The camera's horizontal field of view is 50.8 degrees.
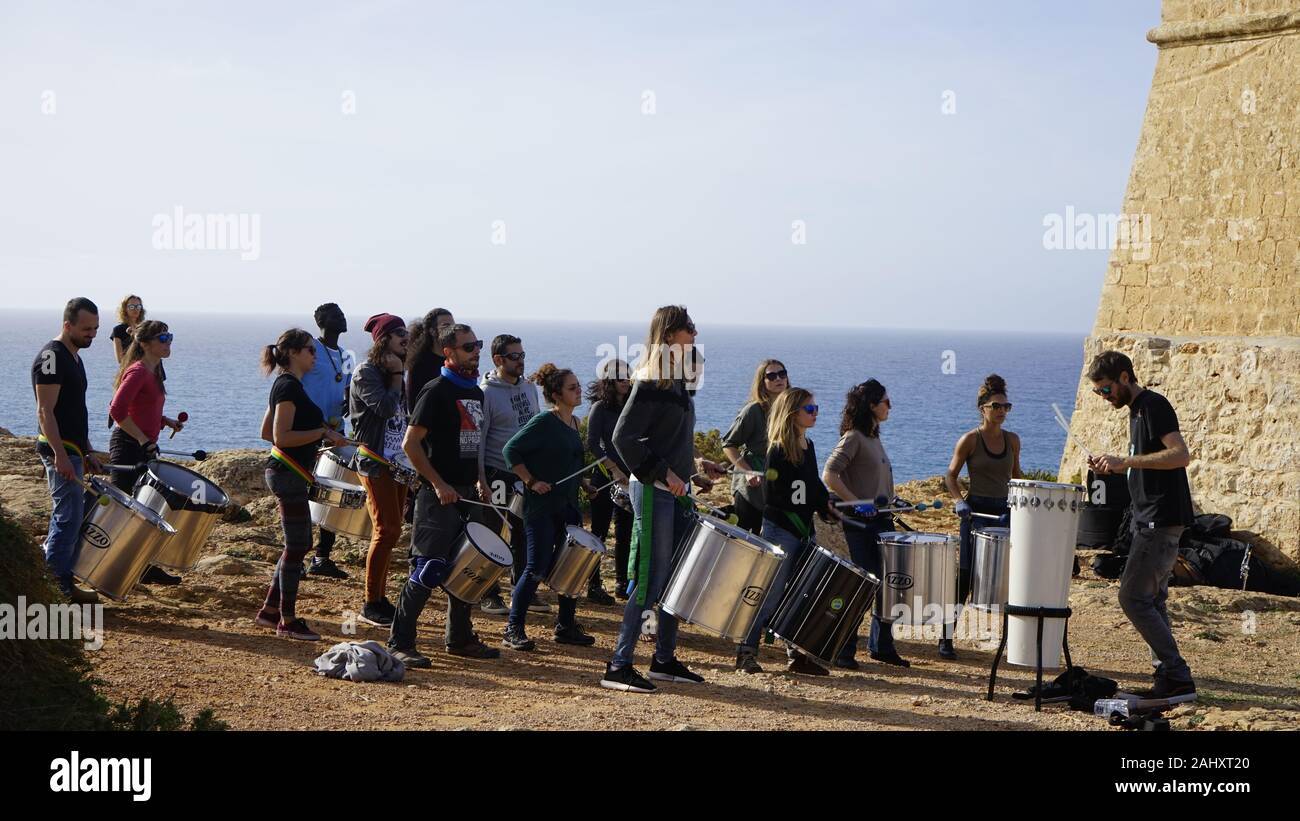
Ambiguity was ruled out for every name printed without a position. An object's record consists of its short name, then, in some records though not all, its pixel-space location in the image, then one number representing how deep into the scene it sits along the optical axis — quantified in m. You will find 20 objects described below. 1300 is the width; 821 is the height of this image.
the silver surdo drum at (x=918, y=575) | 8.34
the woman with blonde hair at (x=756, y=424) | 8.91
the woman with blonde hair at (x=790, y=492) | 8.00
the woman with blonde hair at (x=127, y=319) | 10.50
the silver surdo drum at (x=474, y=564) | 7.62
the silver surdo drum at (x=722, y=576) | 7.13
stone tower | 12.61
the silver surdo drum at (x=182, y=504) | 8.27
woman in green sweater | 8.42
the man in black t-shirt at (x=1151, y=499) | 7.35
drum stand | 7.19
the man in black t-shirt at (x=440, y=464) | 7.60
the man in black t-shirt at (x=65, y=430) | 7.86
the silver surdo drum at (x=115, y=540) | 7.82
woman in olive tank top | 9.38
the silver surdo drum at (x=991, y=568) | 8.66
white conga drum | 7.17
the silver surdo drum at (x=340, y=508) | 9.15
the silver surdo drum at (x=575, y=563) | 8.40
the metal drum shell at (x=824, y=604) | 7.73
